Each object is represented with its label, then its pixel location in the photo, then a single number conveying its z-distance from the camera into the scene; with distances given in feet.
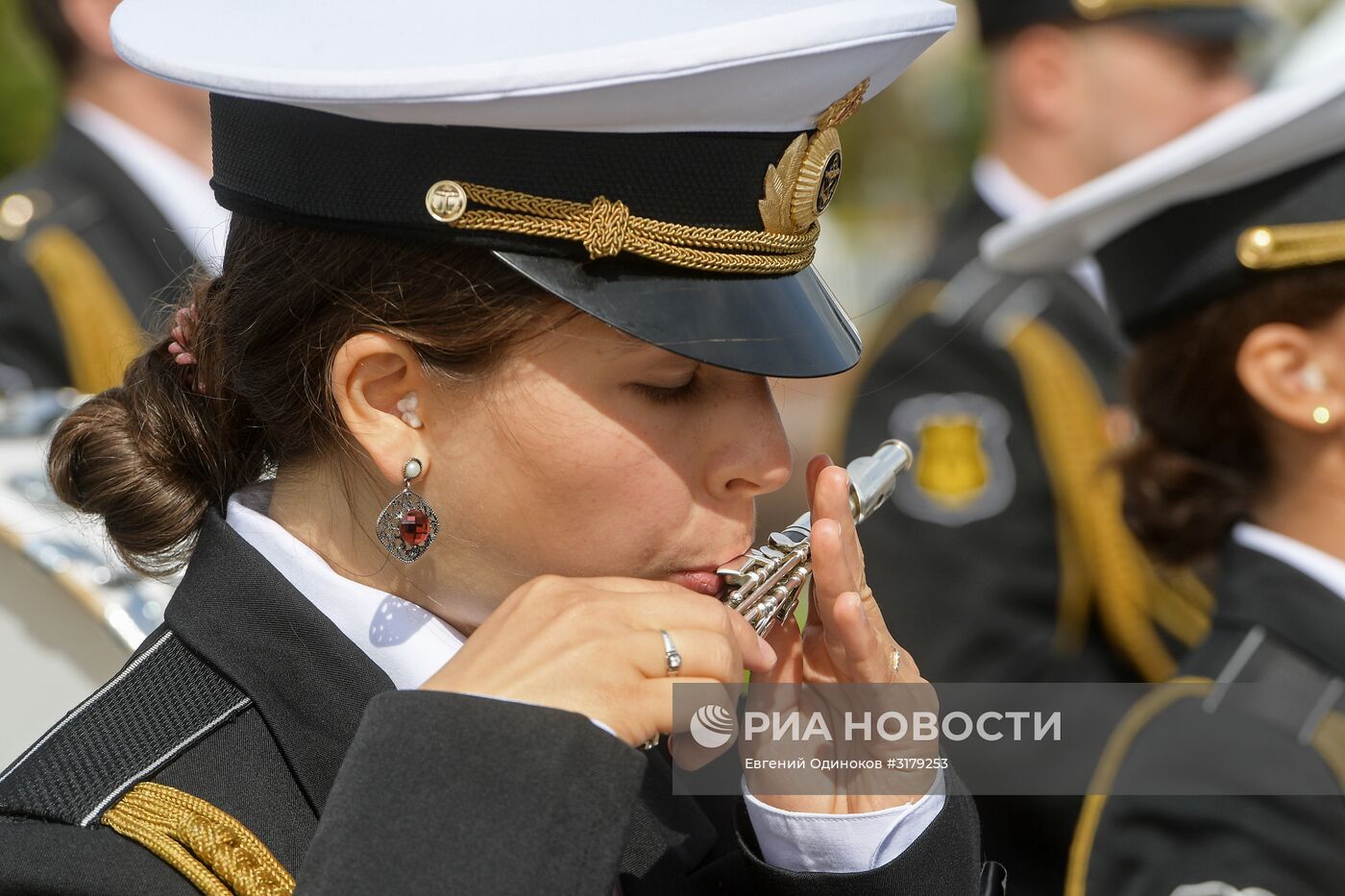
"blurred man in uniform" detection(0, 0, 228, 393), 30.48
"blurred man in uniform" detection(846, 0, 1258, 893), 28.07
